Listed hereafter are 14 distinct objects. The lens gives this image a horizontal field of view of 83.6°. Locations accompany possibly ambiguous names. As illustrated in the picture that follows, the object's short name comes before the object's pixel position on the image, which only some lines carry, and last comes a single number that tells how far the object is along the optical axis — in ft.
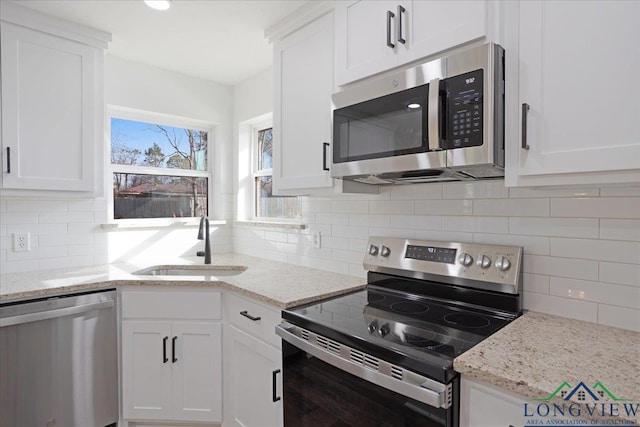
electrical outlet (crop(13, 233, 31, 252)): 6.96
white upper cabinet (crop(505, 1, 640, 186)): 3.09
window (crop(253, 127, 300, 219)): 9.14
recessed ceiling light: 5.96
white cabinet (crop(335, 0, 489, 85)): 4.04
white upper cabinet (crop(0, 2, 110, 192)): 6.15
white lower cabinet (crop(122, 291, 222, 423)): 6.35
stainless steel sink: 8.03
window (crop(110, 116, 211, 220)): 8.67
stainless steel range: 3.27
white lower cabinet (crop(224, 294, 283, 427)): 5.17
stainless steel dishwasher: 5.44
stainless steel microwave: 3.78
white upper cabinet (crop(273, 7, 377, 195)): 5.77
